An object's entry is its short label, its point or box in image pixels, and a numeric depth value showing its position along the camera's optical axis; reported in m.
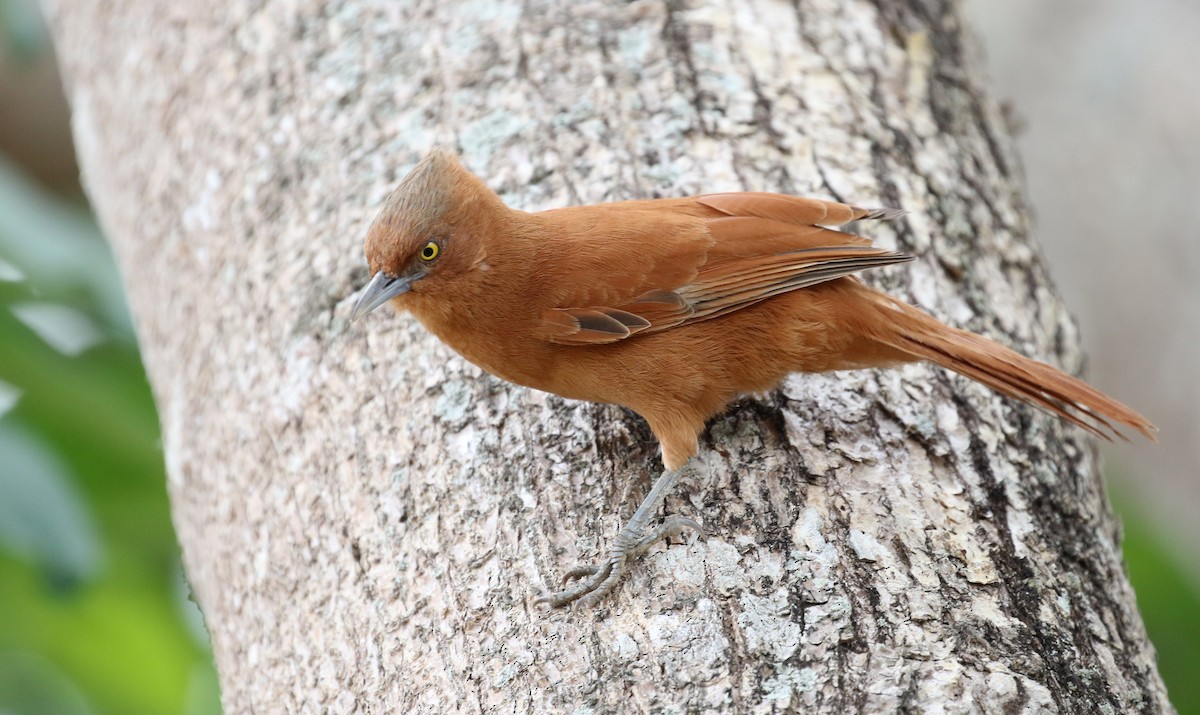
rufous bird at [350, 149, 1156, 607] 5.86
